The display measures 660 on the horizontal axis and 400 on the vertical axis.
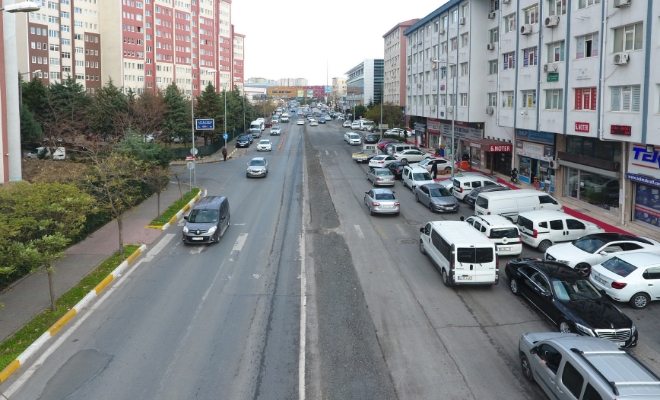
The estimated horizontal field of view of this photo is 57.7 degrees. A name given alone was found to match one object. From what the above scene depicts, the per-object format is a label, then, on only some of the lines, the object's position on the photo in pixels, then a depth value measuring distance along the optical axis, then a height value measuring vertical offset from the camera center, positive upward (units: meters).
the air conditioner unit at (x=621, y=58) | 26.33 +3.41
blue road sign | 55.32 +0.89
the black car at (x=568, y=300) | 14.34 -4.38
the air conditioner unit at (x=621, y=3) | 26.12 +5.81
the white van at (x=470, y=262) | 18.70 -3.95
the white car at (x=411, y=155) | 53.96 -1.85
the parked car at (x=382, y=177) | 40.94 -2.91
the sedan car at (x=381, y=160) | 49.78 -2.15
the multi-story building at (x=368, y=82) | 172.12 +15.41
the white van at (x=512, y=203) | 28.80 -3.28
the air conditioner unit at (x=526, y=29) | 36.47 +6.49
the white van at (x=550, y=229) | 24.30 -3.84
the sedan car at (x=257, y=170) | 46.66 -2.81
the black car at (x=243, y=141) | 74.50 -0.91
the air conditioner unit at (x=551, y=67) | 33.28 +3.82
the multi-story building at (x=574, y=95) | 26.17 +2.17
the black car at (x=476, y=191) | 33.55 -3.15
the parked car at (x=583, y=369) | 9.82 -4.11
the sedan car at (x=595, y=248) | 20.53 -3.97
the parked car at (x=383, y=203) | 30.98 -3.54
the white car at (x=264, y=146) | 68.31 -1.38
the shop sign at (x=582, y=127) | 29.97 +0.43
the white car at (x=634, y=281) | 17.59 -4.29
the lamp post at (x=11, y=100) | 31.77 +1.78
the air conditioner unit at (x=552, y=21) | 32.88 +6.29
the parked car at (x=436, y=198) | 32.38 -3.51
